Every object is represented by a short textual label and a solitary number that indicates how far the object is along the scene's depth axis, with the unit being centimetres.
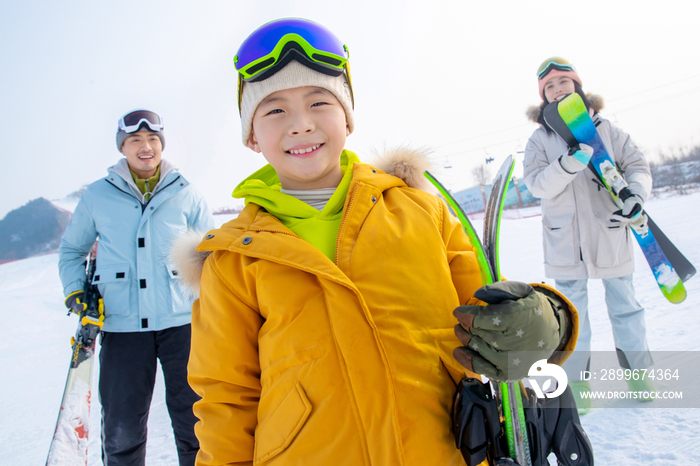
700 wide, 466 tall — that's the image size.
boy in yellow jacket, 91
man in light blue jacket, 213
